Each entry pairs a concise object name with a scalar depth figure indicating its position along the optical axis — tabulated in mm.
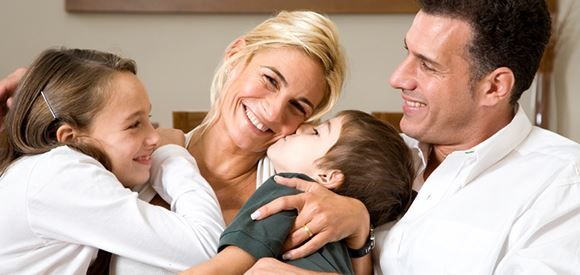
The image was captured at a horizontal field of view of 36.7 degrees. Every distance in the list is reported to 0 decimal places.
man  1835
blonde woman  2180
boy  1685
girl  1753
